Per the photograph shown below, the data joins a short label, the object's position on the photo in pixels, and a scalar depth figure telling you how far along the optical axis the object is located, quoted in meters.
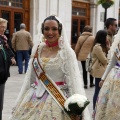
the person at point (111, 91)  4.71
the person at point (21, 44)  13.05
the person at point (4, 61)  5.17
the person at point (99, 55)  7.18
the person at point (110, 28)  6.92
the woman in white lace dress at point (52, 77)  3.98
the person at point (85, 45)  9.86
